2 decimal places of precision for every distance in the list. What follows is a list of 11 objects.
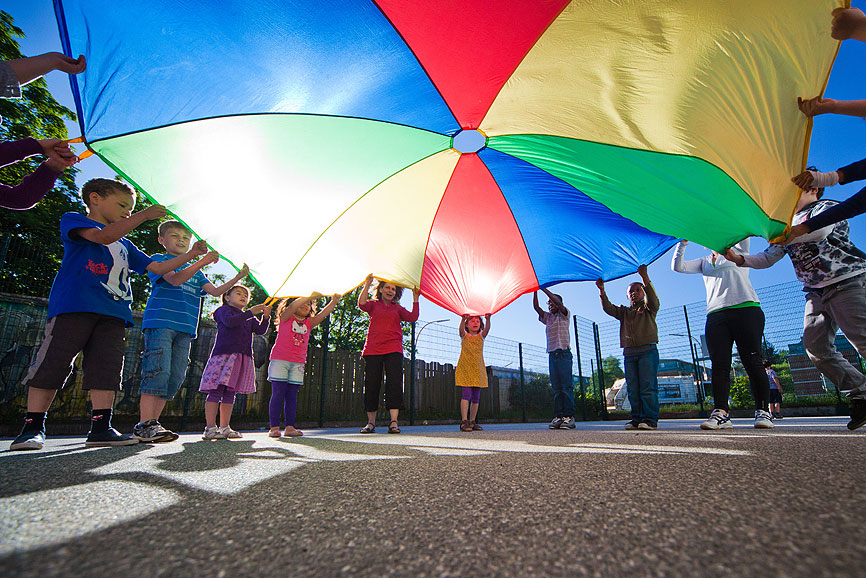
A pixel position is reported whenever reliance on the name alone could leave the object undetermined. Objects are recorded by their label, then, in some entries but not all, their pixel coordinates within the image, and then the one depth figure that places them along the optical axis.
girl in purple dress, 3.55
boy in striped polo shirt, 2.92
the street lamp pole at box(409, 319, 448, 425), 7.97
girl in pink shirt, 4.02
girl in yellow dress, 5.07
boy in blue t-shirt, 2.27
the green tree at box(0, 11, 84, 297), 9.09
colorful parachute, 2.28
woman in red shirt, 4.39
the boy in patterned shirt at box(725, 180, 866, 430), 2.64
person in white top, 3.43
